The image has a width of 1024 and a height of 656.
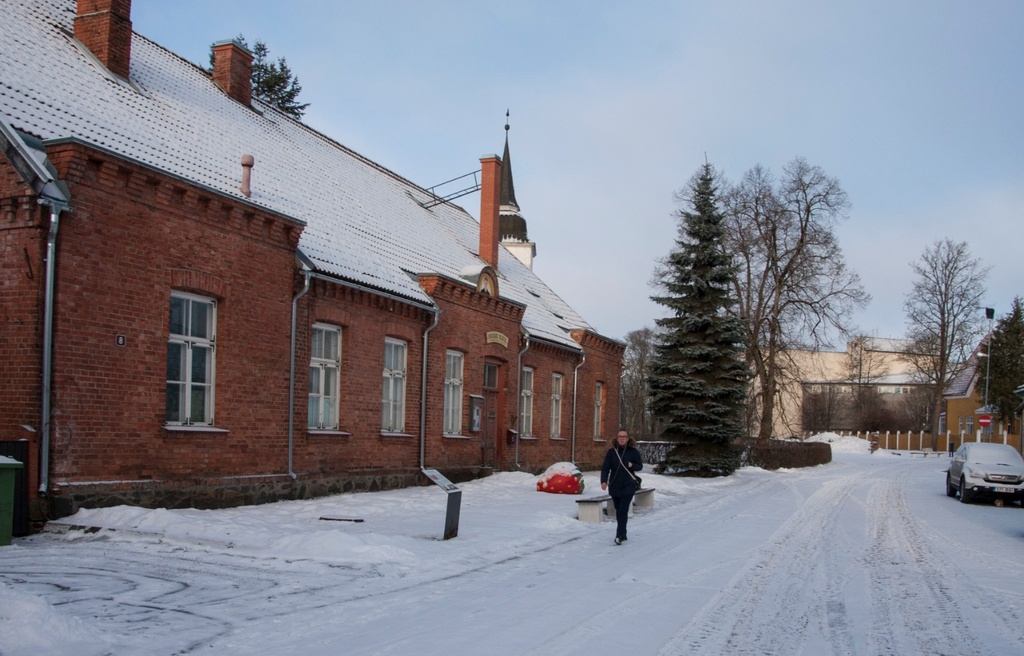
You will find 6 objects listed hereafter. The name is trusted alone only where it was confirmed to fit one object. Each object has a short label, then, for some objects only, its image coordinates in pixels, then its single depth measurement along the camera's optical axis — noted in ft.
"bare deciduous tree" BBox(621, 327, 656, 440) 242.17
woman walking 41.47
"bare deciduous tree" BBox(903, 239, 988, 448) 196.75
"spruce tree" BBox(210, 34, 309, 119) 155.84
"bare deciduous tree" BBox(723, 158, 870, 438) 136.36
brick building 36.24
